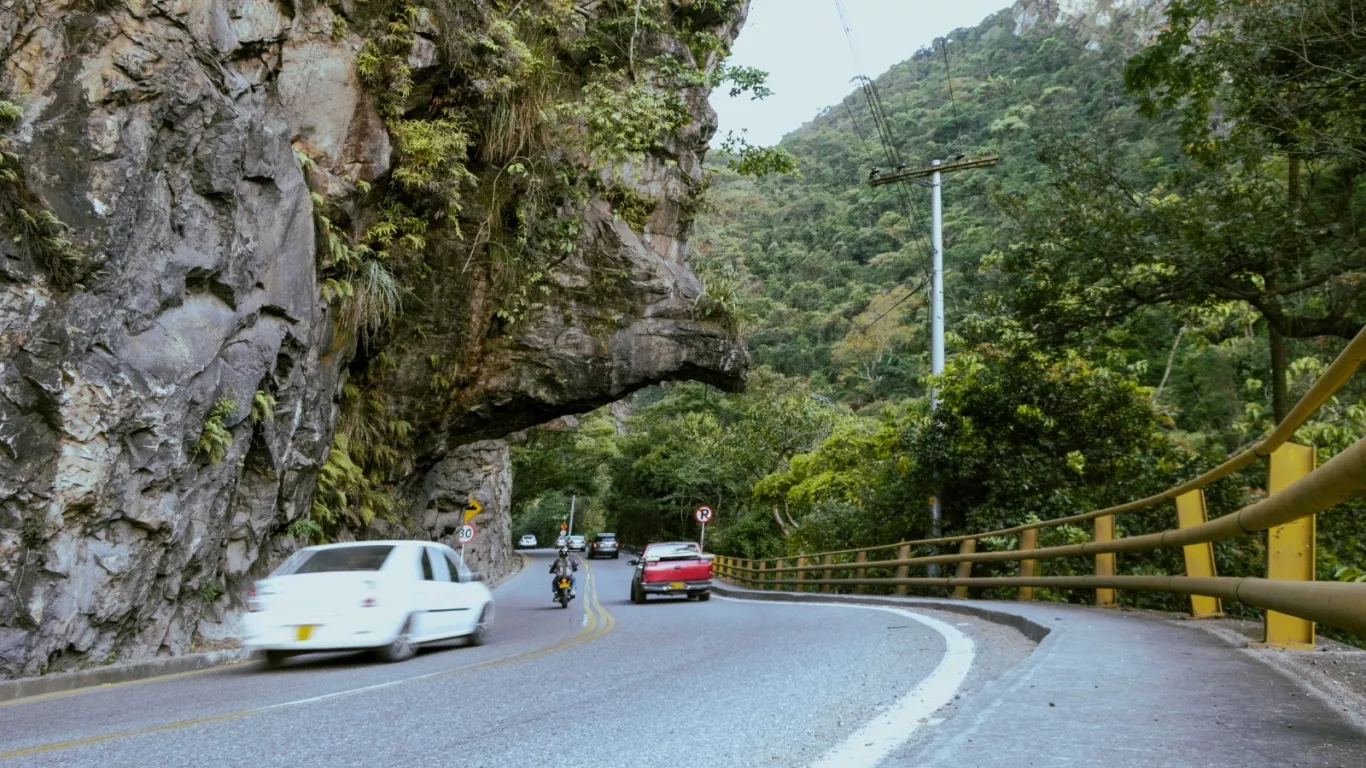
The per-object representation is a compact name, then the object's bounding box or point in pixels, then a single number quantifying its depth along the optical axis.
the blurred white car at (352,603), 10.69
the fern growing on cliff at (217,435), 13.13
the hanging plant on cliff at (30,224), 11.25
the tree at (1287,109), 11.96
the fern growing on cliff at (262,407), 14.48
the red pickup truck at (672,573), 23.89
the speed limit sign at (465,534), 31.33
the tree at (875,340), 58.41
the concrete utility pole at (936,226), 21.77
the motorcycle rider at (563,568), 23.56
